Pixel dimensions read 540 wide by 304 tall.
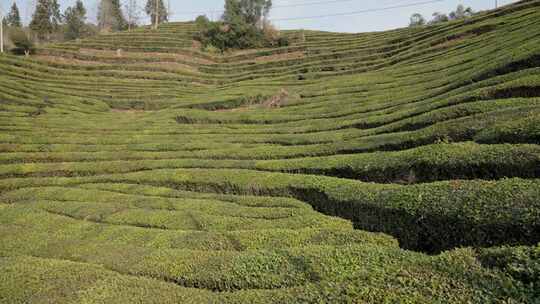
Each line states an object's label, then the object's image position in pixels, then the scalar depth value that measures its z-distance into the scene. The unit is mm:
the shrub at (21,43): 54062
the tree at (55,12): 108188
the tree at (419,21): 84938
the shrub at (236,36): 68688
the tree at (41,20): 82625
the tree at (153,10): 99538
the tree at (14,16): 111250
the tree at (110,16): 109194
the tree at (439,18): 79806
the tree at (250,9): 78188
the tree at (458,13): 79700
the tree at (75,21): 104188
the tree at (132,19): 103125
